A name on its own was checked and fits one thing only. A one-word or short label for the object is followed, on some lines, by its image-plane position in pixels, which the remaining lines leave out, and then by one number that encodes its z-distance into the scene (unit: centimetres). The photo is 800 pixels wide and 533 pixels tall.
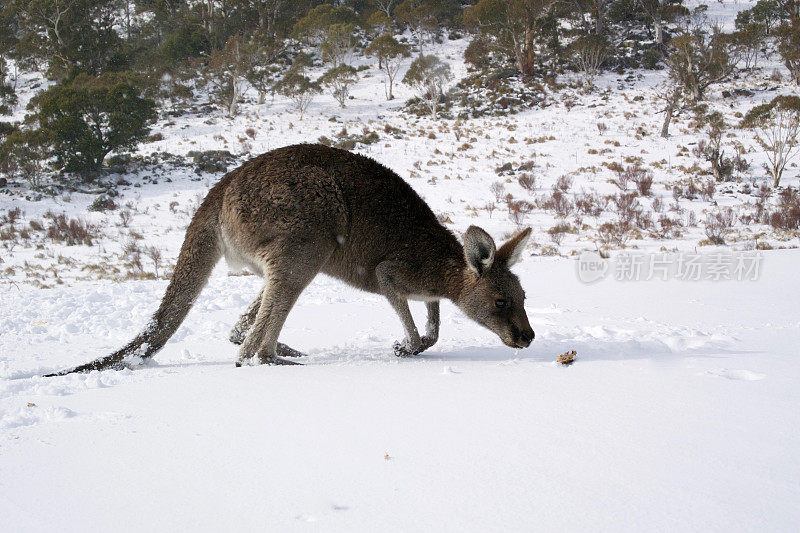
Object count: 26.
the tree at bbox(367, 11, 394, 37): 4697
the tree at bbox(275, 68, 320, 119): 3609
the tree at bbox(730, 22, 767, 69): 3669
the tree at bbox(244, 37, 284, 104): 3866
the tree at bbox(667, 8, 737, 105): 3403
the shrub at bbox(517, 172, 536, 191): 2016
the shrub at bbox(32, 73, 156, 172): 2462
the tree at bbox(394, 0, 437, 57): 4631
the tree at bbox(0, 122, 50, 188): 2330
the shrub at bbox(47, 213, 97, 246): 1538
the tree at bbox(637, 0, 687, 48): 4316
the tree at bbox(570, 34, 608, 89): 3825
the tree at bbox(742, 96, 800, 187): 2052
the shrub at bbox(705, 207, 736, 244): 1278
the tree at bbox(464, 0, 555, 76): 4006
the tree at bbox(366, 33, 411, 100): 4197
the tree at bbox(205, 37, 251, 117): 3725
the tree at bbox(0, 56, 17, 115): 3496
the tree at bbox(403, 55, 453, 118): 3722
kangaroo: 400
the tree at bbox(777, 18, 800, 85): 3334
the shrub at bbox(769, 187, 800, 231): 1429
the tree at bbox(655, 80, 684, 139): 2731
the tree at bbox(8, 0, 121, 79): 3778
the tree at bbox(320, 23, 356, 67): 4291
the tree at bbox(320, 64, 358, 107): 3756
